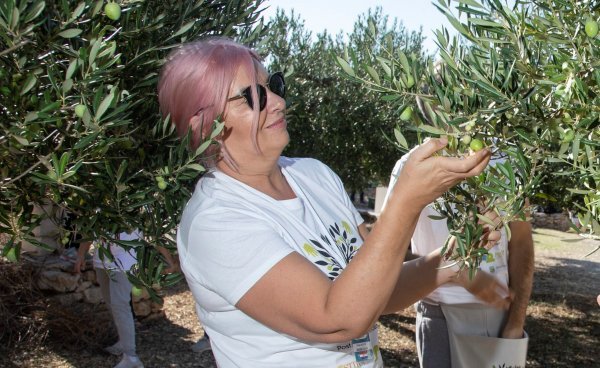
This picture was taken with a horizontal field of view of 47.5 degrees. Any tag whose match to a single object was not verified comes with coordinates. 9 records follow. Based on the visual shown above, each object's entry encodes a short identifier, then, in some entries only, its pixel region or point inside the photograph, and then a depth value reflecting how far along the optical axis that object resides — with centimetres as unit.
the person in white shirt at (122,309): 714
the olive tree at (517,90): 139
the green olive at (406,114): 157
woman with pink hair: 176
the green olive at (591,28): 129
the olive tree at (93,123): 180
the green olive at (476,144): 146
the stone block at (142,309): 932
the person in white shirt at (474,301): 355
